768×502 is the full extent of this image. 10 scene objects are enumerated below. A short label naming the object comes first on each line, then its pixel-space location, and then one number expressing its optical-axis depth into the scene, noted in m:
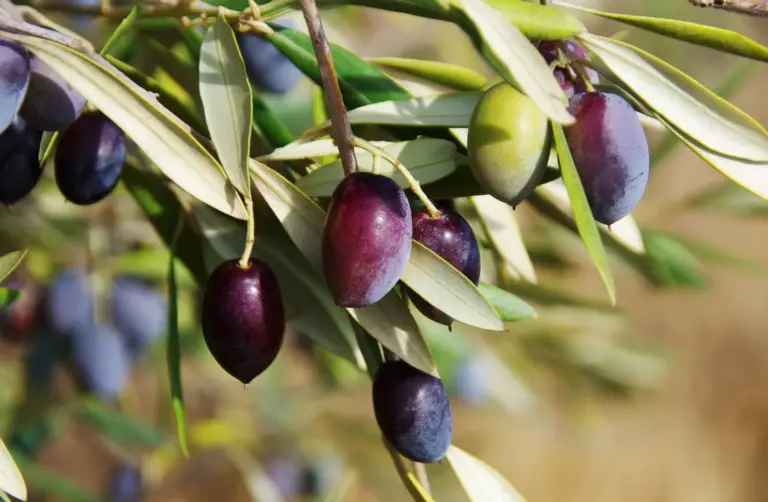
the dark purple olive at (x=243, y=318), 0.41
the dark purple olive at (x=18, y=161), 0.42
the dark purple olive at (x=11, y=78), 0.39
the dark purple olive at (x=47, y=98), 0.41
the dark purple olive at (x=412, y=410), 0.42
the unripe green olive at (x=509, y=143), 0.38
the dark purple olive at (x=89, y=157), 0.42
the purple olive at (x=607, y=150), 0.39
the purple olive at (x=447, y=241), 0.40
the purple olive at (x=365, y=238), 0.38
